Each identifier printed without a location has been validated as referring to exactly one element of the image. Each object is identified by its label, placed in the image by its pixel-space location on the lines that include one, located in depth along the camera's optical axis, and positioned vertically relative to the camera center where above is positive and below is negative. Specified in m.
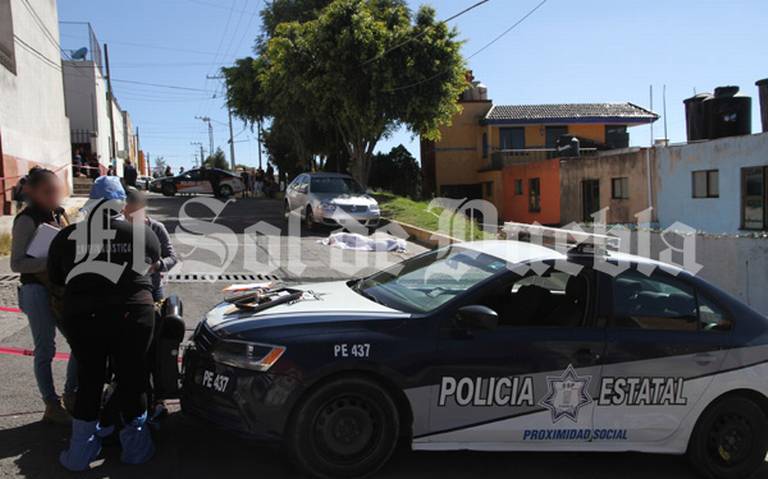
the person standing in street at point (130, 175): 24.84 +1.67
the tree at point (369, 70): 21.22 +4.69
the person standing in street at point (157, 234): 4.75 -0.16
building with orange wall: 35.84 +3.80
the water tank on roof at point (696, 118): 23.02 +2.83
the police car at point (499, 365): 3.85 -1.03
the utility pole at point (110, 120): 37.06 +6.22
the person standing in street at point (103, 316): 3.73 -0.58
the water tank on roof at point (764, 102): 20.14 +2.87
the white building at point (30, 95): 16.05 +3.83
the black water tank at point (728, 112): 21.84 +2.81
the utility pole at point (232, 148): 58.91 +6.14
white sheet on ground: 14.62 -0.81
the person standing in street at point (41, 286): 4.25 -0.44
